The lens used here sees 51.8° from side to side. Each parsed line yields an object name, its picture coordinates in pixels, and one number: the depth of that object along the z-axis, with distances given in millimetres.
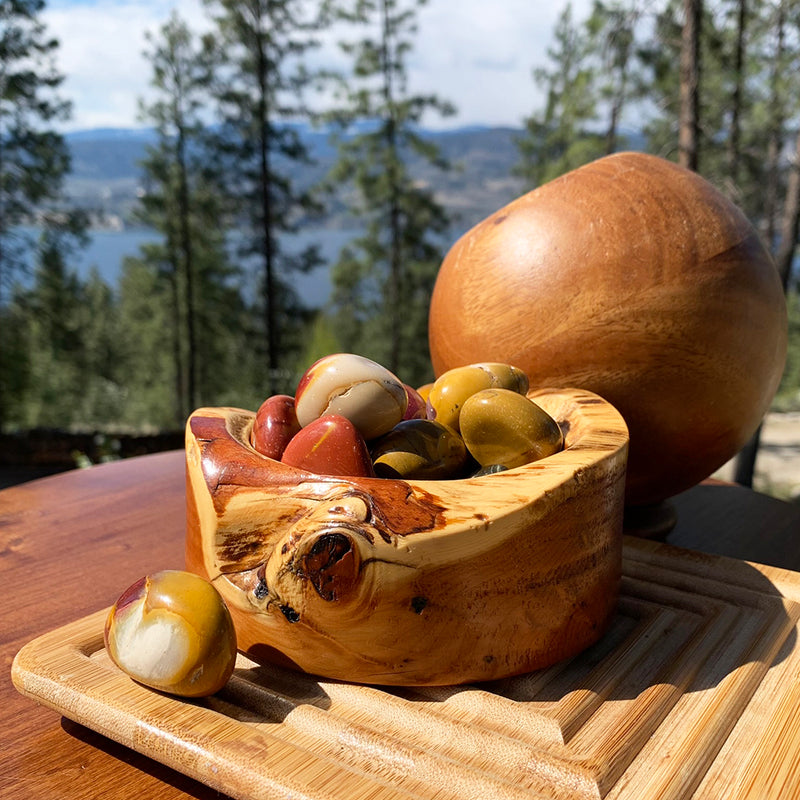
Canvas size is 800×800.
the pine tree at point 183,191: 7239
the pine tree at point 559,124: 7689
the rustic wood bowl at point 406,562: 203
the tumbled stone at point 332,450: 225
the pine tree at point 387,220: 7579
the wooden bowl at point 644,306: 310
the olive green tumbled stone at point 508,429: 249
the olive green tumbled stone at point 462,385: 280
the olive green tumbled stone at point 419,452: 241
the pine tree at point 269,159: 6511
